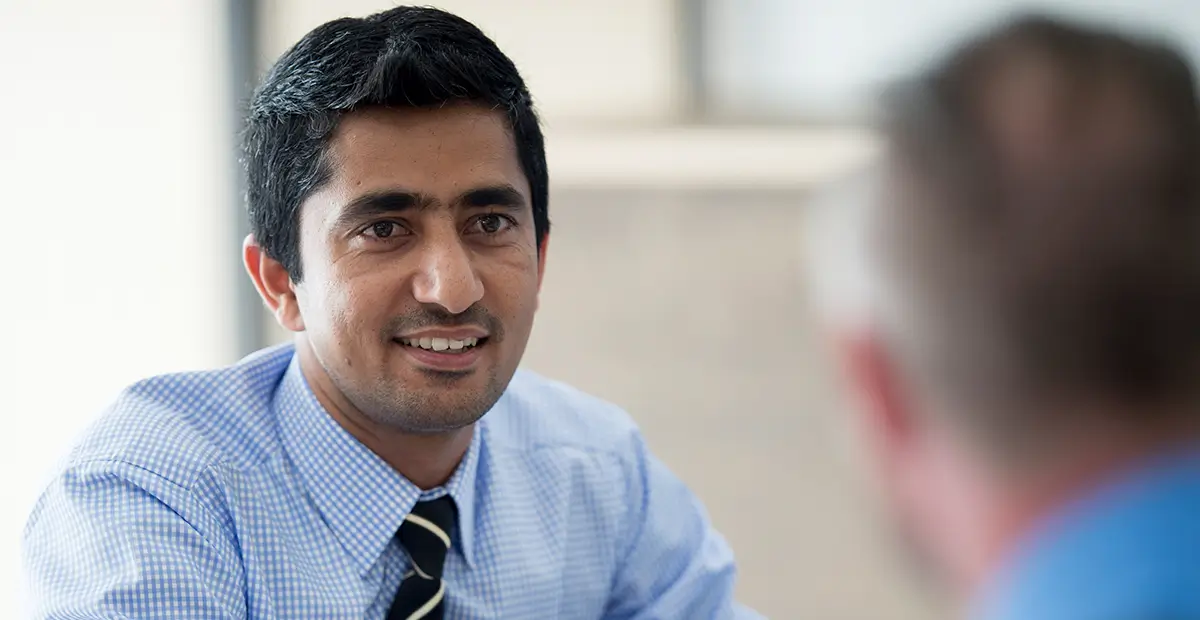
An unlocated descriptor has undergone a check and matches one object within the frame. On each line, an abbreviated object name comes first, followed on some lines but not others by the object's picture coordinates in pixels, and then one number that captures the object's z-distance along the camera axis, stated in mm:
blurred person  1036
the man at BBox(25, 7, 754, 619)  1868
